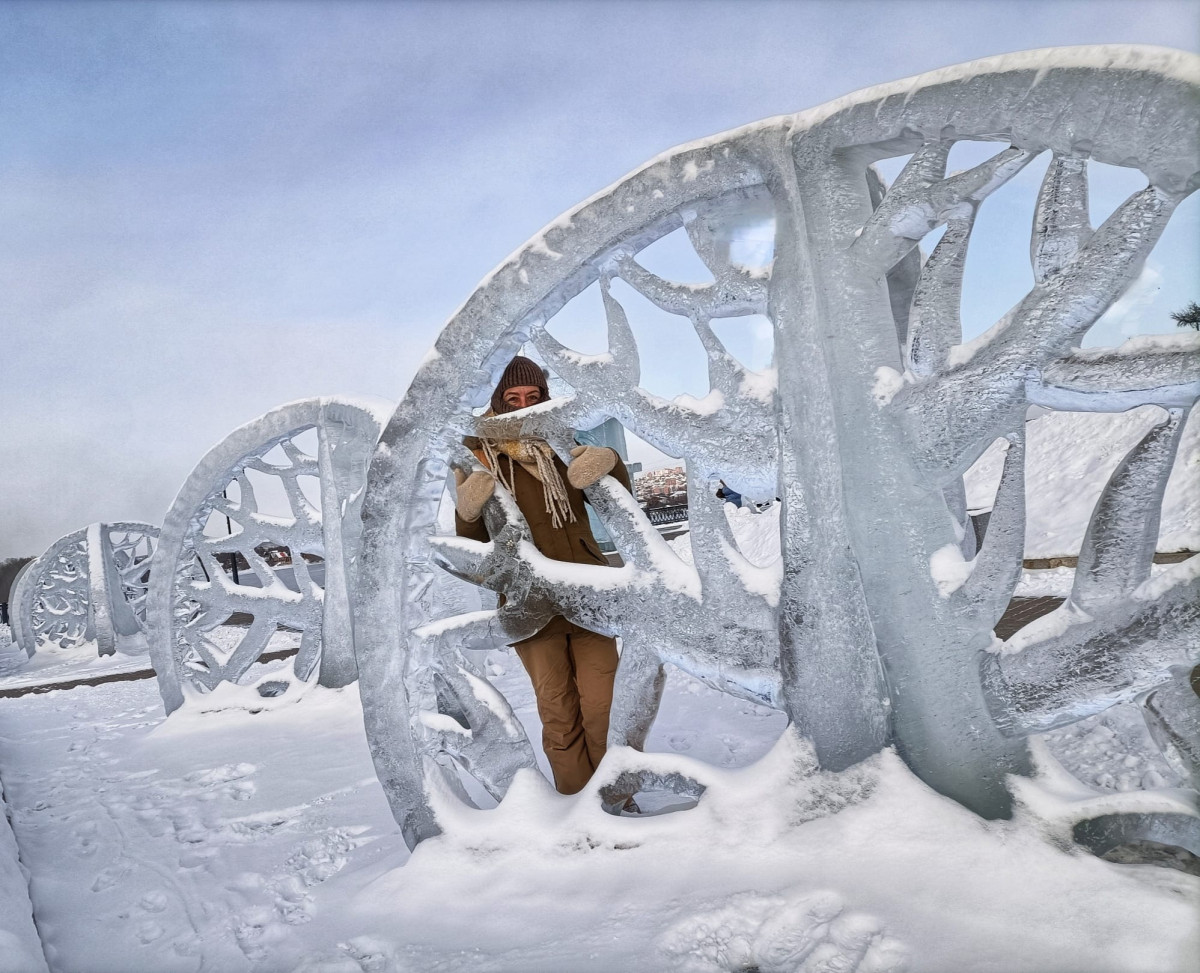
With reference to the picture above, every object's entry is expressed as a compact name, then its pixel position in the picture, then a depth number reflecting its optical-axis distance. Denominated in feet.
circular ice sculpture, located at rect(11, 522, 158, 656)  34.96
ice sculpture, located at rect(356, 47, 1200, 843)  4.83
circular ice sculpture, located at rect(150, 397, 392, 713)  16.92
